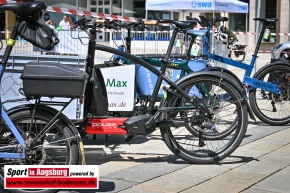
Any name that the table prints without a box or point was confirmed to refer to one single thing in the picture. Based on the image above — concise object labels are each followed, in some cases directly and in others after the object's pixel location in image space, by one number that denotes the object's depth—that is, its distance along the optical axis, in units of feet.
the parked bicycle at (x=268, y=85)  26.32
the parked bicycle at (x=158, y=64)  21.85
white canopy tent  47.88
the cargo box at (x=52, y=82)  14.67
